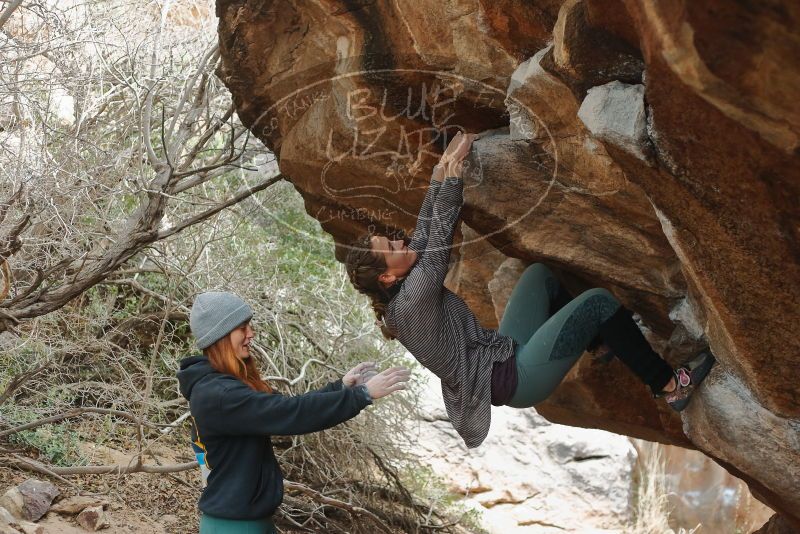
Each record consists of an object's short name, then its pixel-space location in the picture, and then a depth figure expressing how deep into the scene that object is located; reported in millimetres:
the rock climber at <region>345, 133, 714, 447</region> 3967
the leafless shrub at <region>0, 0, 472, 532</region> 5699
